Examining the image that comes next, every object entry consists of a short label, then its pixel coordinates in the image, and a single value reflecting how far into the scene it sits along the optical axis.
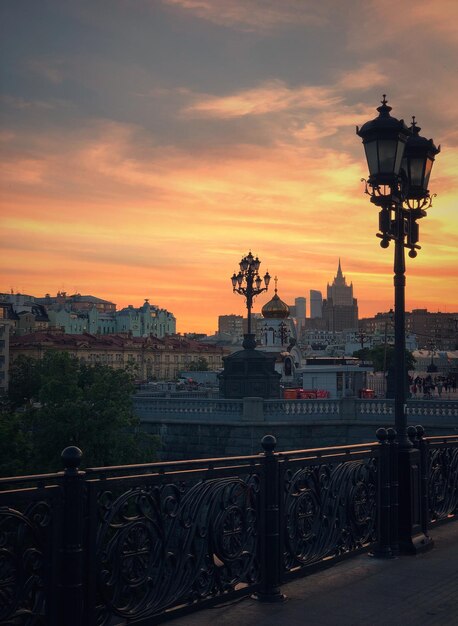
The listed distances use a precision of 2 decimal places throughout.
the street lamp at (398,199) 9.22
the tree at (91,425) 30.66
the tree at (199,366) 140.62
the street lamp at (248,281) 35.52
